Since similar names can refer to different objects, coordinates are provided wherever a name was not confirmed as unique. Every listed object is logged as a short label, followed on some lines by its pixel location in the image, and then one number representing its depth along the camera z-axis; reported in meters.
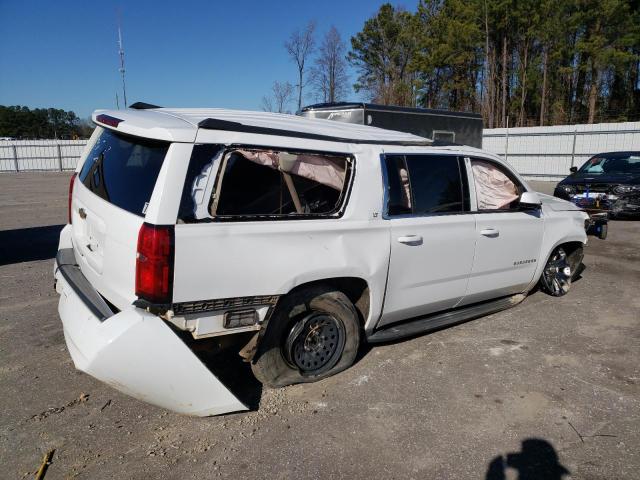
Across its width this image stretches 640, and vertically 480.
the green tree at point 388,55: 38.53
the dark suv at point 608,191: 10.61
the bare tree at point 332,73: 35.81
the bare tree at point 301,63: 35.28
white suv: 2.75
